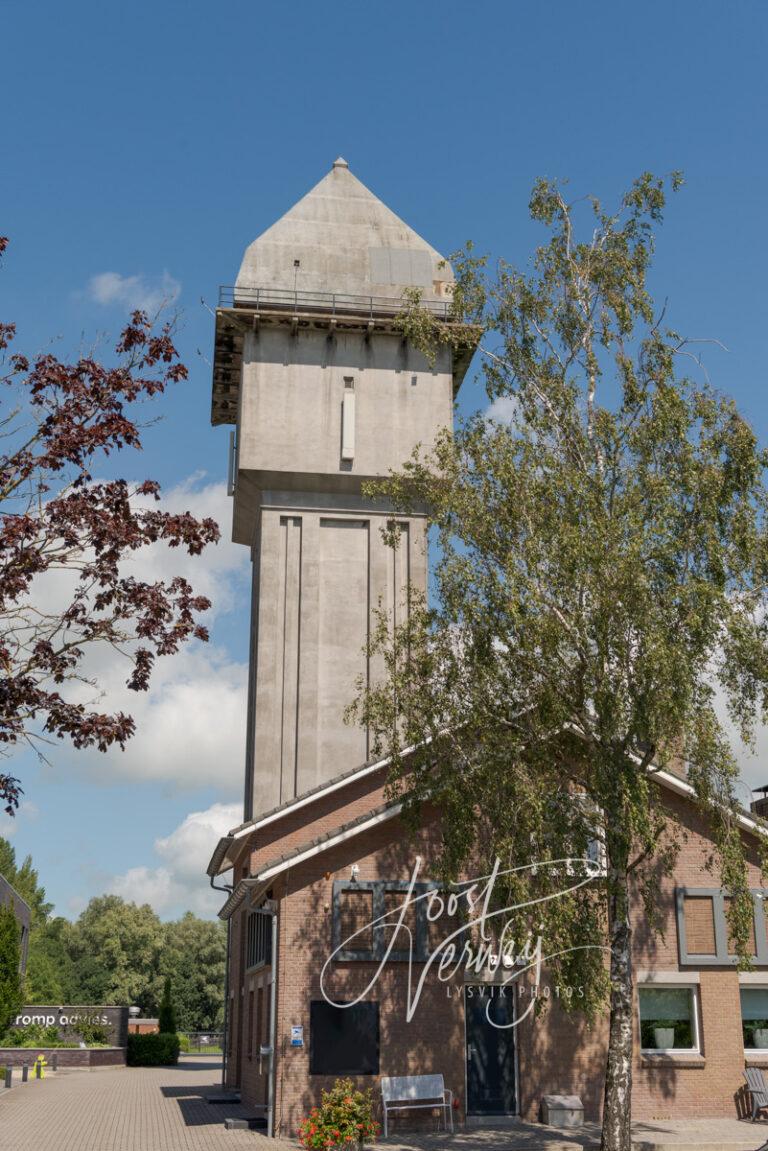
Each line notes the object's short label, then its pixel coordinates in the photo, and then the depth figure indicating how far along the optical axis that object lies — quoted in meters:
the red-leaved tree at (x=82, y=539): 8.67
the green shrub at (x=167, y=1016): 52.12
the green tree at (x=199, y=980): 84.12
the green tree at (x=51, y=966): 71.88
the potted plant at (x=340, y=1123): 19.47
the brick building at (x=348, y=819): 23.19
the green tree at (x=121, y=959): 86.94
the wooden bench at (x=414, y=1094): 22.25
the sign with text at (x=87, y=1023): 50.28
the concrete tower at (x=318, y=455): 39.12
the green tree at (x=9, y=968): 41.81
